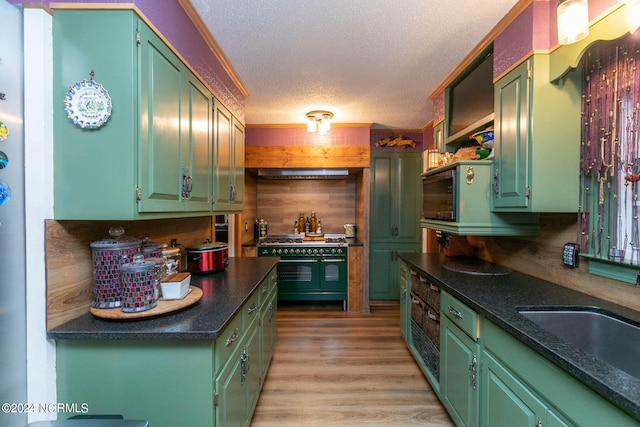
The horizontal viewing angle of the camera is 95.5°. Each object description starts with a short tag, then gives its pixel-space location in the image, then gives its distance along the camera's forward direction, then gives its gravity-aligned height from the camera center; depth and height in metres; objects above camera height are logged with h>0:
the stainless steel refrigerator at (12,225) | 0.99 -0.05
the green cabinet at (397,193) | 4.05 +0.23
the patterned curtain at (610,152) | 1.32 +0.28
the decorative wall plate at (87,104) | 1.12 +0.41
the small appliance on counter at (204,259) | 2.09 -0.35
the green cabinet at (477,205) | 1.94 +0.03
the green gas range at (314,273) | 3.79 -0.83
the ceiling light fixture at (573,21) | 1.17 +0.77
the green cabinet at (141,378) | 1.13 -0.66
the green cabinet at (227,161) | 2.04 +0.39
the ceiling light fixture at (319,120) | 3.17 +0.99
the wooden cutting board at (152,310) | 1.19 -0.43
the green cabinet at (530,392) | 0.83 -0.62
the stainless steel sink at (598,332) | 1.19 -0.55
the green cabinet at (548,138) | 1.56 +0.39
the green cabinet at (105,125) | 1.13 +0.34
